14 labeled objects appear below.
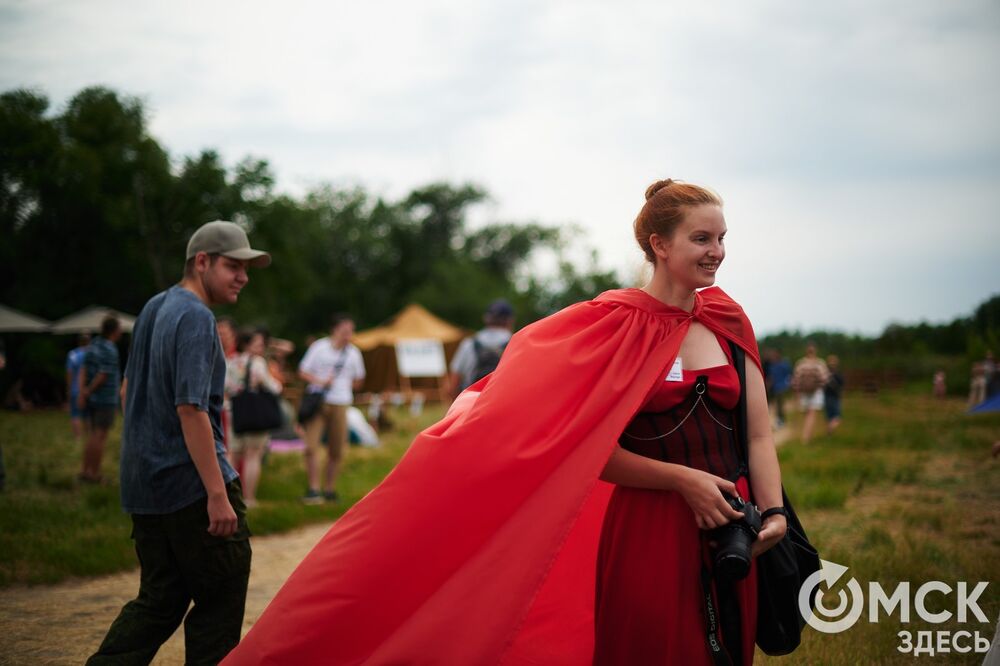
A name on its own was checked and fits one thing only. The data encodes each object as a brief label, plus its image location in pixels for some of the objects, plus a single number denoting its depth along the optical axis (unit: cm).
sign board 3509
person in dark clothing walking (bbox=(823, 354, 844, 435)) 1981
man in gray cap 363
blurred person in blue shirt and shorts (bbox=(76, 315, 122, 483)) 1084
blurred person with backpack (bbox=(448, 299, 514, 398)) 848
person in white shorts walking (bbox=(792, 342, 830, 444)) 1877
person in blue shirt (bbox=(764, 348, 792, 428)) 2308
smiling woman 286
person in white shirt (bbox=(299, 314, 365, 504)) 1043
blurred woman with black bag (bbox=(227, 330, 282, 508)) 977
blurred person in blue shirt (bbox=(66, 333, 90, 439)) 1590
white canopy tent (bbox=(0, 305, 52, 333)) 2372
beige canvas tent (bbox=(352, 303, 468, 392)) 3681
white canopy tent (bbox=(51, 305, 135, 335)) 2634
